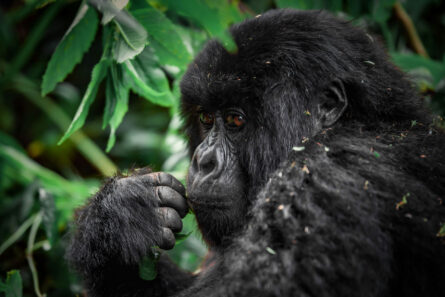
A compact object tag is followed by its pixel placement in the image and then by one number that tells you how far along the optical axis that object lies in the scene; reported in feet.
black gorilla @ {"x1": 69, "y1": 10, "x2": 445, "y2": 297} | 14.05
